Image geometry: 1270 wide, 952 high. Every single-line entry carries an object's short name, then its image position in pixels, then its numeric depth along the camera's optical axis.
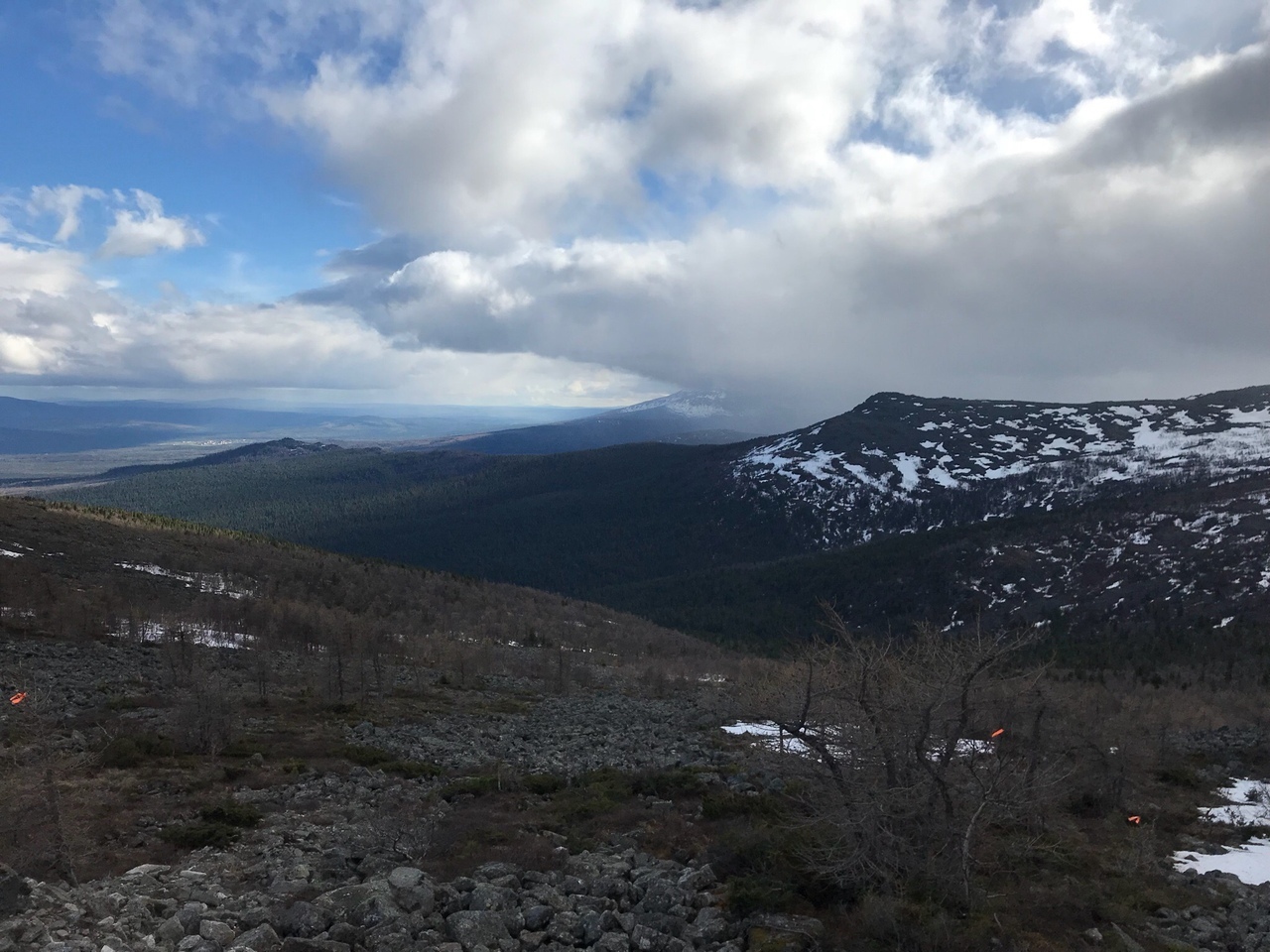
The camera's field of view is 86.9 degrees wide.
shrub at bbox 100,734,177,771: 23.53
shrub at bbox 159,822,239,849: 17.55
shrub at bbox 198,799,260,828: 19.16
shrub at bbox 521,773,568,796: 24.05
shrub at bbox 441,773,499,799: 23.27
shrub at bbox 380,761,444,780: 26.06
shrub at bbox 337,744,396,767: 27.02
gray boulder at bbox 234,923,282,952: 11.12
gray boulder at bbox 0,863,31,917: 11.80
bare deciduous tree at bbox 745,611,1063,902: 13.66
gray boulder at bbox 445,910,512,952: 11.95
